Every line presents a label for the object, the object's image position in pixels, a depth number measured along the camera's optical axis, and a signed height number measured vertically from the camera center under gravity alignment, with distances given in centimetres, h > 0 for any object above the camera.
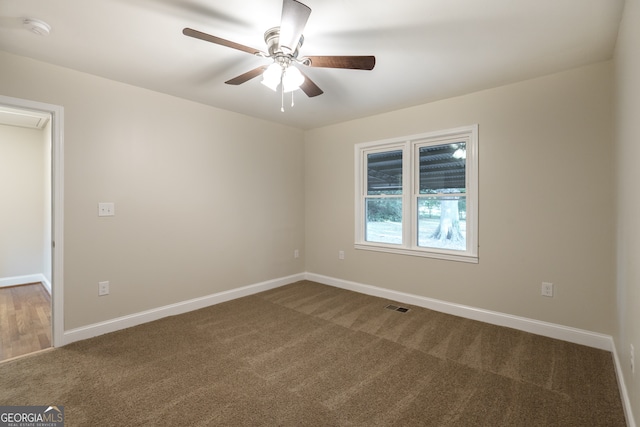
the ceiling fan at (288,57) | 164 +103
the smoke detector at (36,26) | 197 +124
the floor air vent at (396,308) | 360 -119
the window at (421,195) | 340 +21
